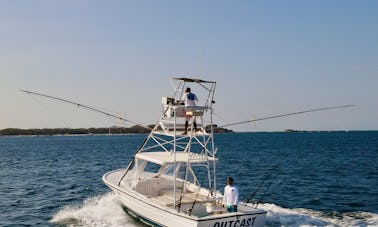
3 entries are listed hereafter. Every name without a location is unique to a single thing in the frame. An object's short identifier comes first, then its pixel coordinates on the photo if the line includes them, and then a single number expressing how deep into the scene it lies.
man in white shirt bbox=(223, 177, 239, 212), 14.24
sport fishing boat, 13.83
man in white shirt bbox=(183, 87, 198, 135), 15.48
